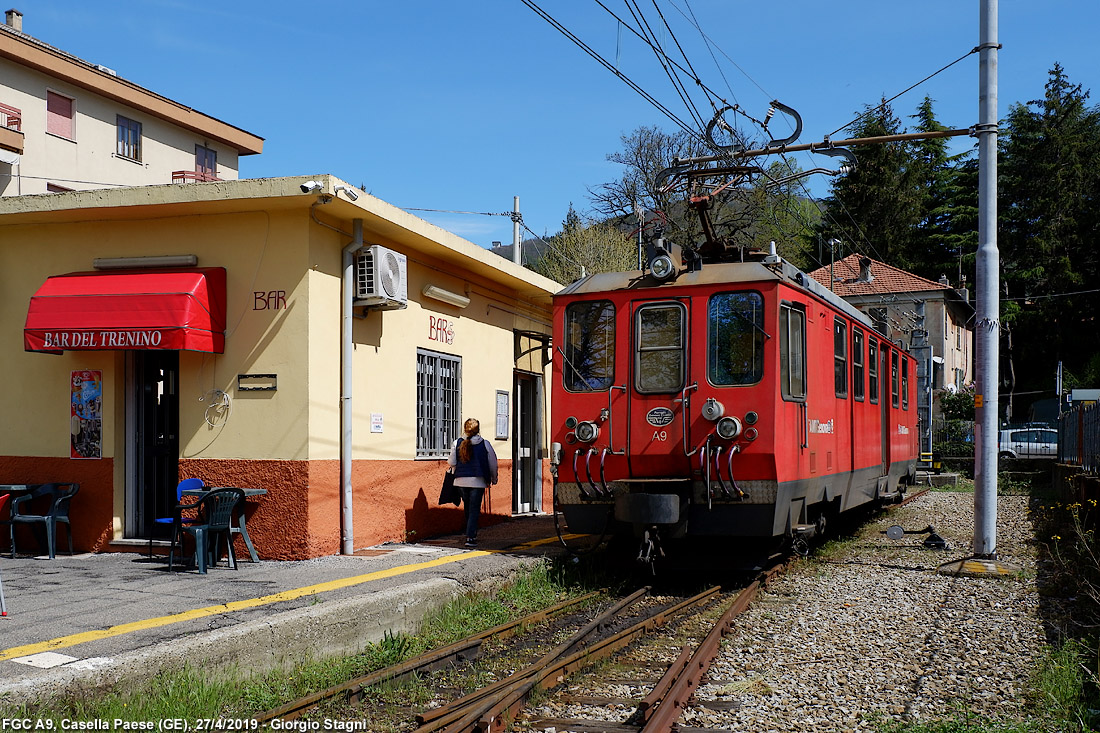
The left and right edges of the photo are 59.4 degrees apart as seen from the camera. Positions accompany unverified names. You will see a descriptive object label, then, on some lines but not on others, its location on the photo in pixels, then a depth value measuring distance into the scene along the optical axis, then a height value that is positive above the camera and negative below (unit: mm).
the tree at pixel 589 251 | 36594 +6046
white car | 33000 -1290
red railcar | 8984 +50
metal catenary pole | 10539 +1097
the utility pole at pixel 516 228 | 22900 +4318
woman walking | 11469 -724
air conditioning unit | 10523 +1425
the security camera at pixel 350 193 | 9664 +2180
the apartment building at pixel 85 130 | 26016 +8689
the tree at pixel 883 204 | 50625 +10690
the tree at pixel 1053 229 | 49344 +9240
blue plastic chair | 9273 -999
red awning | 9562 +972
